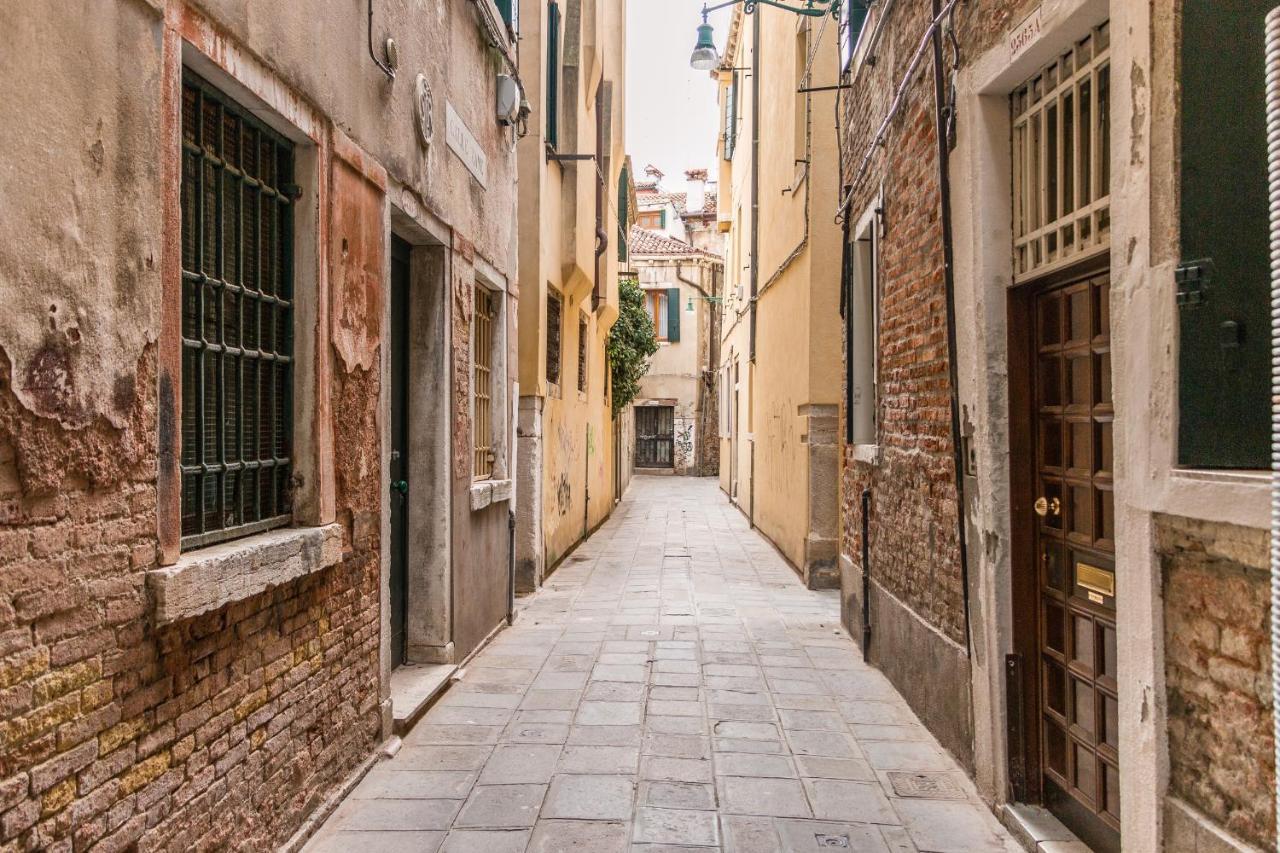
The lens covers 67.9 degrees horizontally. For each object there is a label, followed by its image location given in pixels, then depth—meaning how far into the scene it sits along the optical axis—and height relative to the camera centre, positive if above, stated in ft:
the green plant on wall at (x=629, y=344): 66.00 +5.92
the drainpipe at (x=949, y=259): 14.93 +2.67
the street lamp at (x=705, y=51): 34.50 +13.60
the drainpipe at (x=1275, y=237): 6.75 +1.37
